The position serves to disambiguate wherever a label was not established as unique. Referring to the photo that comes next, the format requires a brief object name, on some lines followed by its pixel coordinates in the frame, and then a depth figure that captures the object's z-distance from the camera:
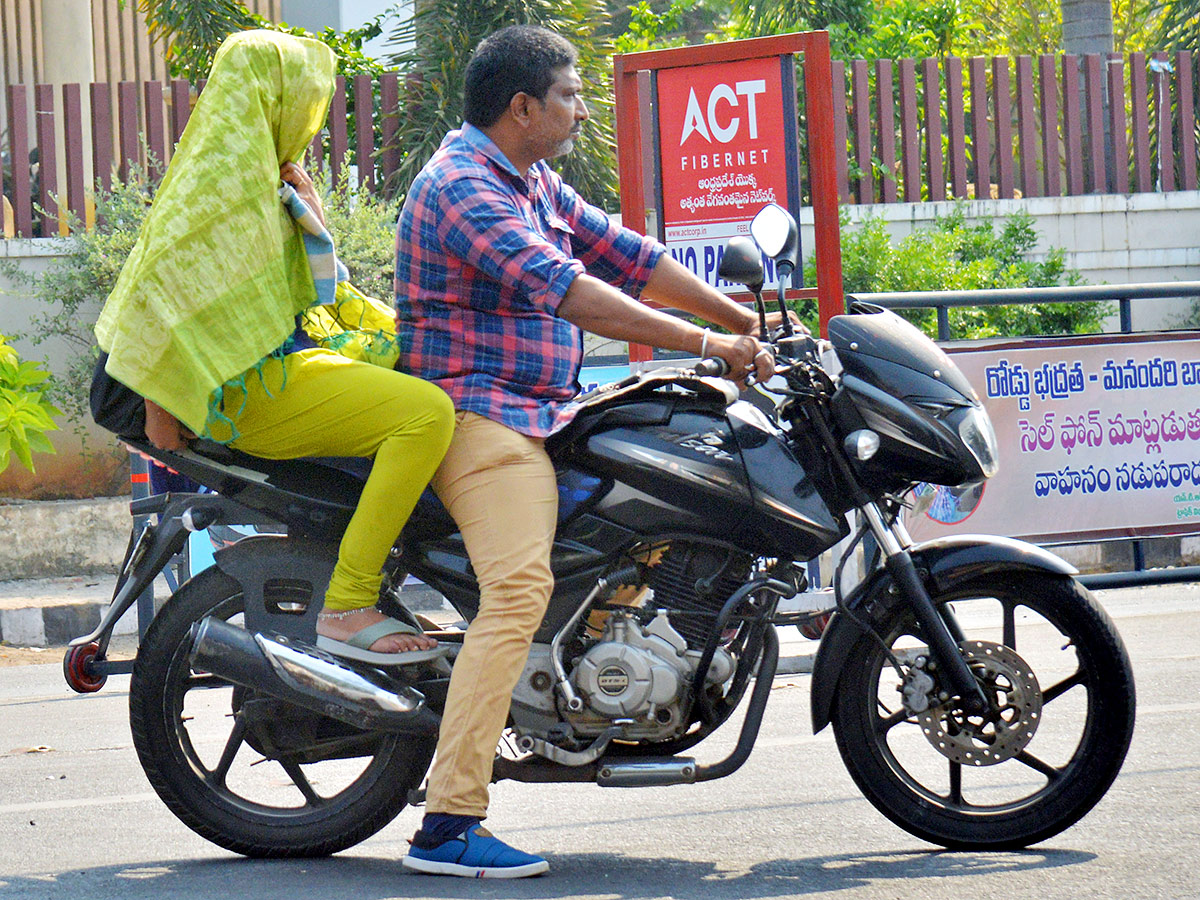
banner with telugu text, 14.78
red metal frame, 13.99
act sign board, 14.26
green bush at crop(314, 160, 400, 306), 20.00
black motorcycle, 7.01
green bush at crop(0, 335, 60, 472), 16.55
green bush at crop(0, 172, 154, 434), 20.00
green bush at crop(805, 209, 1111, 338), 22.69
